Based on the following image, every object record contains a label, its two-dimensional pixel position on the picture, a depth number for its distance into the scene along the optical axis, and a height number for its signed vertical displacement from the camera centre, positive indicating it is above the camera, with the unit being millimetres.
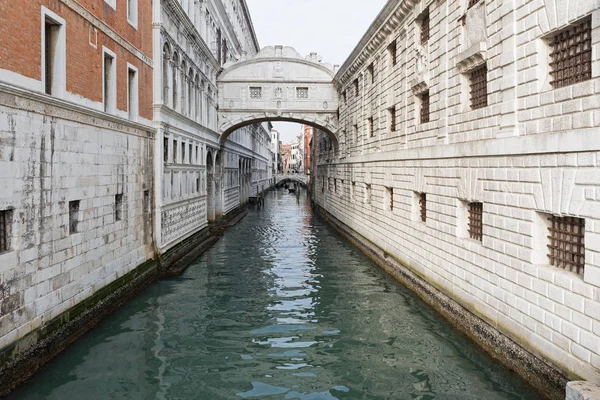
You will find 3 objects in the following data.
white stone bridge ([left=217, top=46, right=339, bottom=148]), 25562 +4901
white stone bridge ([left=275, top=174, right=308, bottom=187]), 78212 +791
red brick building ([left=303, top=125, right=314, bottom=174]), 91662 +7341
